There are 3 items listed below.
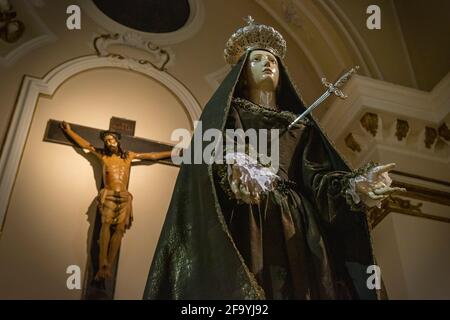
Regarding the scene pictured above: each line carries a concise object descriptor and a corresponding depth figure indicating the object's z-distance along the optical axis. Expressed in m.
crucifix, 4.11
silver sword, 2.29
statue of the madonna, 1.93
